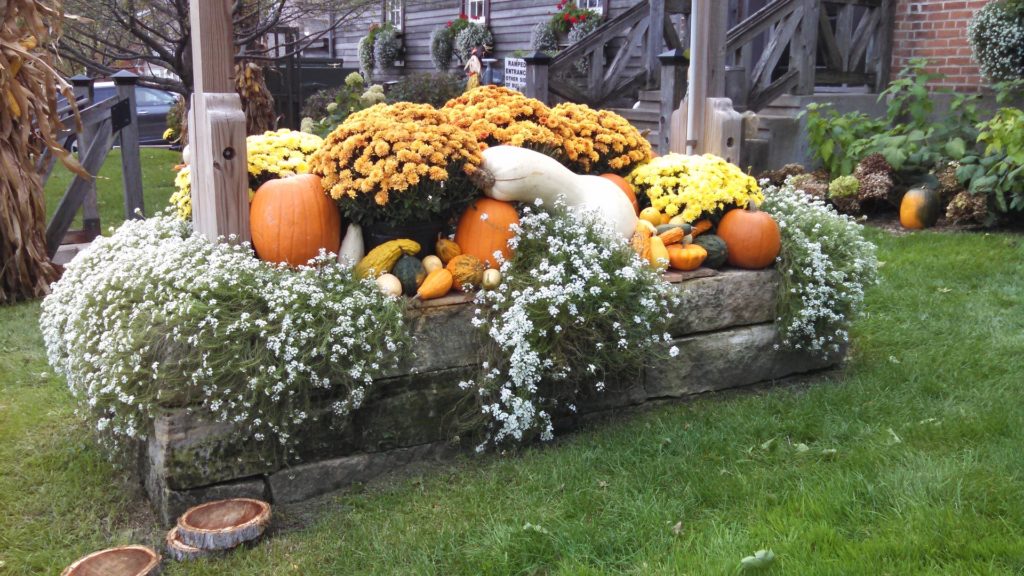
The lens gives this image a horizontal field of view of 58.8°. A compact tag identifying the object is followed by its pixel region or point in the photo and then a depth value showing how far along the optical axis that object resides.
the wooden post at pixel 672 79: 8.05
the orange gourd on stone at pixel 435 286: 3.25
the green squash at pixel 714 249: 3.88
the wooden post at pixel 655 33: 9.95
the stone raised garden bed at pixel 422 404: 2.92
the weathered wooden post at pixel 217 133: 3.12
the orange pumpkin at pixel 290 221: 3.32
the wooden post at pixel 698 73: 4.71
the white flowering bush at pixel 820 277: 3.85
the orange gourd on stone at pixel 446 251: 3.49
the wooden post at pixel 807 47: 8.75
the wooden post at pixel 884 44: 9.28
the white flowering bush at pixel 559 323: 3.15
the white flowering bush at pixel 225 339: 2.83
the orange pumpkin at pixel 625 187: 4.16
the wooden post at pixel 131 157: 6.75
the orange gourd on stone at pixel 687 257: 3.79
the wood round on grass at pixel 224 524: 2.70
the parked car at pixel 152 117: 16.50
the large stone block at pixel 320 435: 2.88
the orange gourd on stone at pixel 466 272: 3.35
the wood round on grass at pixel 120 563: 2.47
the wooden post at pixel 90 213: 6.90
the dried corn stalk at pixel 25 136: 5.14
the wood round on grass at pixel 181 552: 2.69
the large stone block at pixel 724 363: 3.74
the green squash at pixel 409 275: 3.31
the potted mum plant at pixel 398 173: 3.27
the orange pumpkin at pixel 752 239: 3.88
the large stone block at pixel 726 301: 3.71
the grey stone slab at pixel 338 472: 3.05
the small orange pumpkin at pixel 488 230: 3.48
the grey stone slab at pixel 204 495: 2.91
